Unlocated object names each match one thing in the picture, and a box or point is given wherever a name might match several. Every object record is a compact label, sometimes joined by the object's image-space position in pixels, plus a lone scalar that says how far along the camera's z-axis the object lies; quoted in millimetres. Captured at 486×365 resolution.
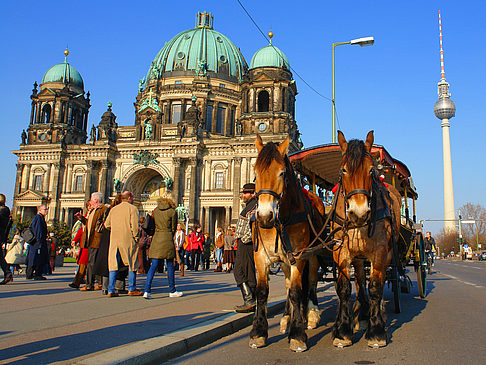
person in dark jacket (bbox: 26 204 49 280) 12836
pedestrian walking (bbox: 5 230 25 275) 14266
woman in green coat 9602
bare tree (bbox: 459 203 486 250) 95162
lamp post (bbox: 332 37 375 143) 18702
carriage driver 7616
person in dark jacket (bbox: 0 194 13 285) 11031
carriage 8227
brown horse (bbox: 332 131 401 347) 5438
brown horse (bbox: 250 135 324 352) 5309
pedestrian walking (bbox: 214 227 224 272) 22609
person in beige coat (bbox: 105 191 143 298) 9445
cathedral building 51469
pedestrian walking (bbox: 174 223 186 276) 17395
